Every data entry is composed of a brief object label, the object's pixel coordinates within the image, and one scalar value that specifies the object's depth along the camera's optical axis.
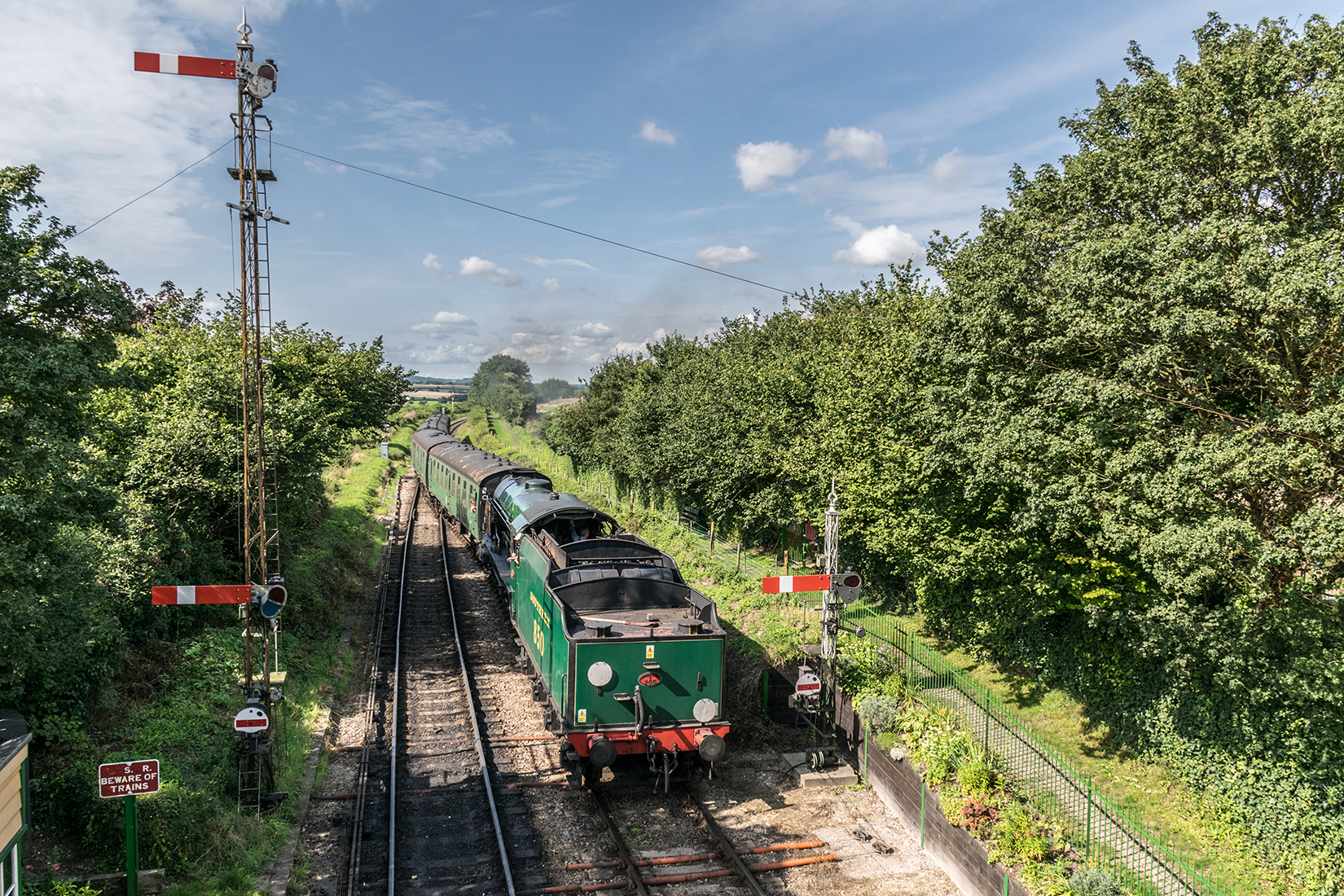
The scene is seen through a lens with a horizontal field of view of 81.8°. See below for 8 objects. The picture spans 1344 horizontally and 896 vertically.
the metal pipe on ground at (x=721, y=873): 9.84
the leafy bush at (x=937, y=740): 11.44
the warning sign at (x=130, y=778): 8.89
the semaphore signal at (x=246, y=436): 11.02
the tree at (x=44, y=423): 9.07
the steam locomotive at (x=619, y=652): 11.12
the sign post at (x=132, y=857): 8.98
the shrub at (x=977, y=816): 10.30
